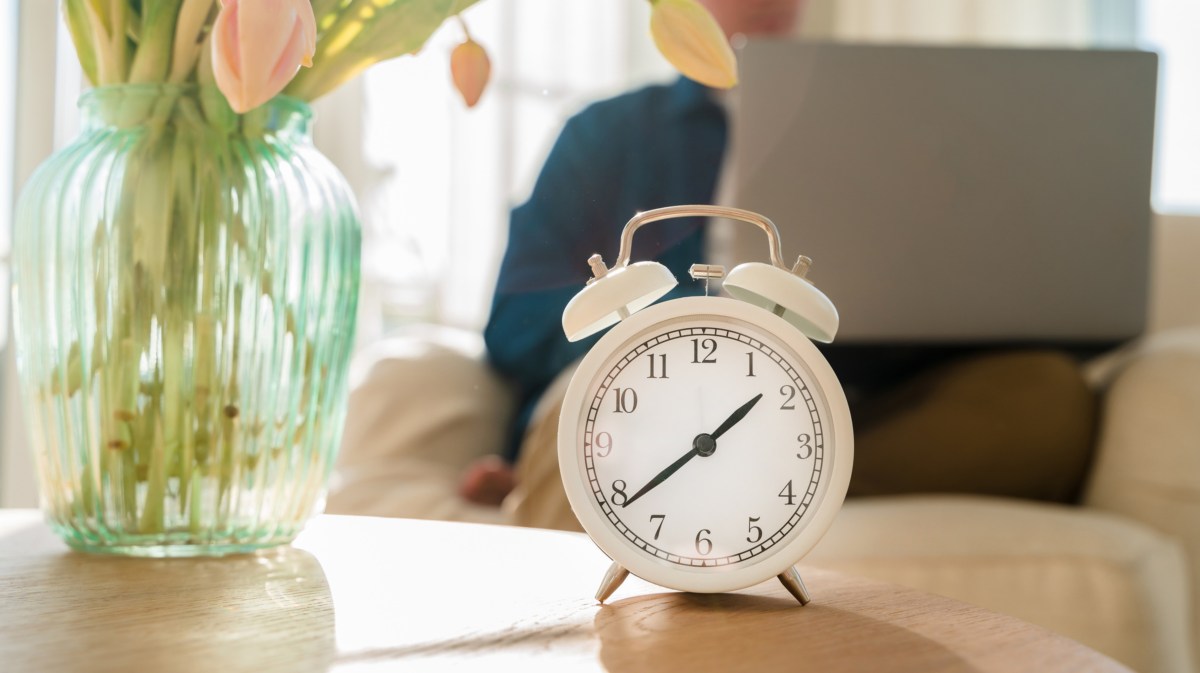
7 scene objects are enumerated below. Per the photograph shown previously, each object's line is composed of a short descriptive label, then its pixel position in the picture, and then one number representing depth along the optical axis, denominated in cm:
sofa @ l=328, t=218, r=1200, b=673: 117
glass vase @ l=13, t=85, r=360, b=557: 61
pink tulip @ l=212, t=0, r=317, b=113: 50
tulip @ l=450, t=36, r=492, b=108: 67
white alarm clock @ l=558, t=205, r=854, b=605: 53
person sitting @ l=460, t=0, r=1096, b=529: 124
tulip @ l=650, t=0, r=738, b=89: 59
